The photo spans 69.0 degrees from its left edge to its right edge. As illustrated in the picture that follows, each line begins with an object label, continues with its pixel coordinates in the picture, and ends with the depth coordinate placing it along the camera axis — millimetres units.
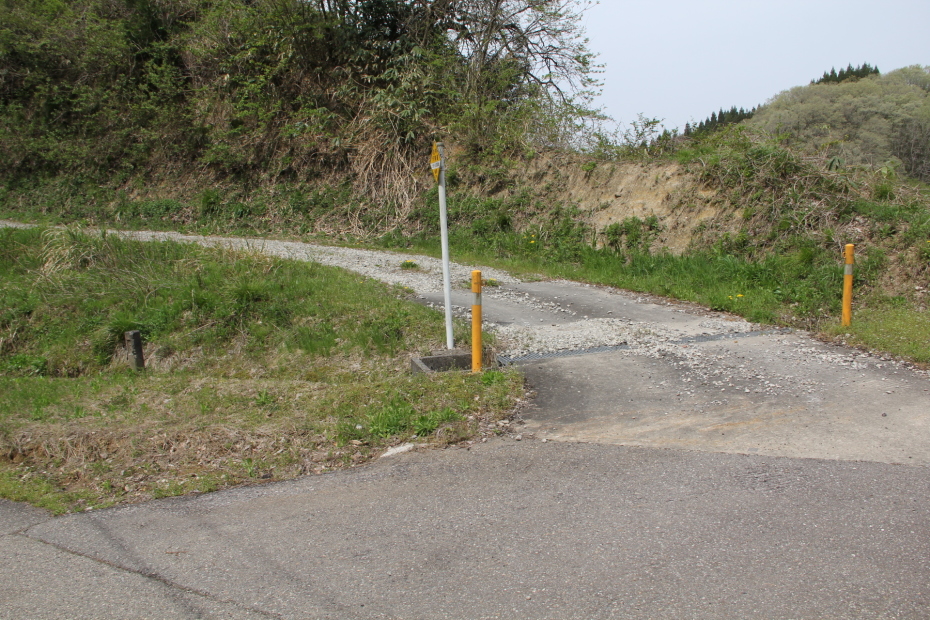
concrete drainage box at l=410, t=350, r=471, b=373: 7613
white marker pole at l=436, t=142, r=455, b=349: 7070
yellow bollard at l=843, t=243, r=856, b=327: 8758
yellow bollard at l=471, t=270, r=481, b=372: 6910
